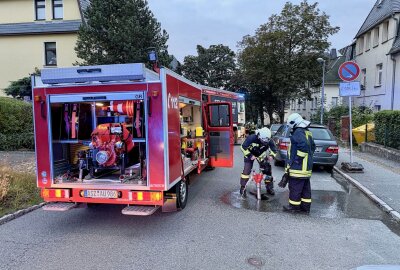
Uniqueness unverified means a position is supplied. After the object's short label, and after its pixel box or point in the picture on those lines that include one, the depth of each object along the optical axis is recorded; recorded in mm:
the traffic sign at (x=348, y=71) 10297
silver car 10602
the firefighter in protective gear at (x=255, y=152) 7668
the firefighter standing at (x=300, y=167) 6438
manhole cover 4254
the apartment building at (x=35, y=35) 25125
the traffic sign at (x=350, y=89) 10809
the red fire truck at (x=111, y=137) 5188
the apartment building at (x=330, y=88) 40656
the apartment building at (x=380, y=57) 22406
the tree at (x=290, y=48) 31422
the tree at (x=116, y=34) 18109
